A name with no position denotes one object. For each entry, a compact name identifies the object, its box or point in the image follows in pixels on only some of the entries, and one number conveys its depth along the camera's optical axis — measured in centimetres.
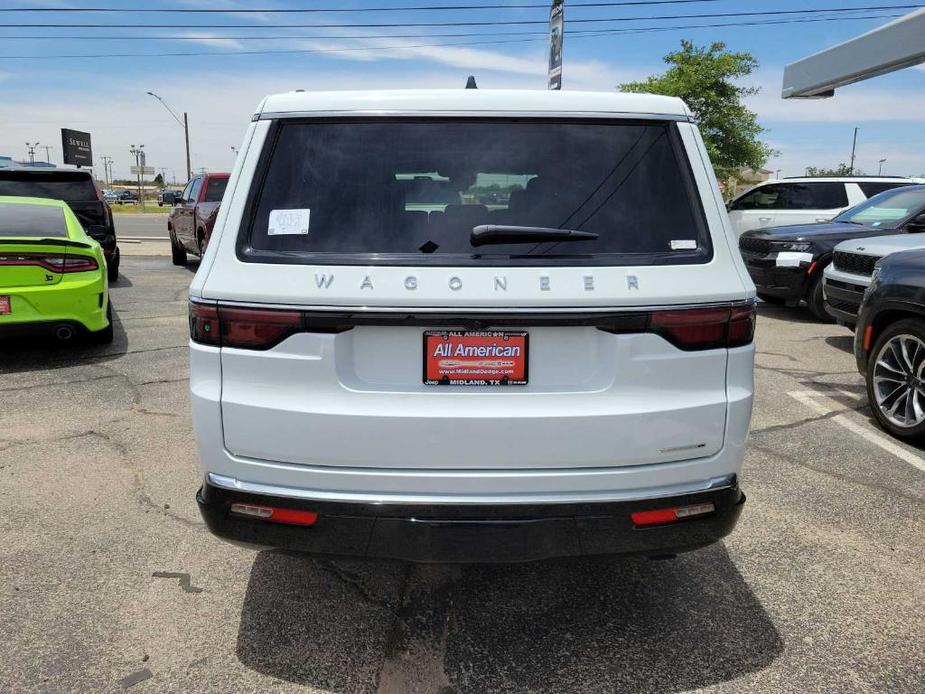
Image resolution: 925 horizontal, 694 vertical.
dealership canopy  1232
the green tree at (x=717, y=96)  3003
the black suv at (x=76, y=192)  1056
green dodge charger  620
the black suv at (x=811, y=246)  906
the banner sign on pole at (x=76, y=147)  5509
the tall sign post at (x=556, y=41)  1306
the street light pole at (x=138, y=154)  7668
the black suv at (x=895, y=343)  481
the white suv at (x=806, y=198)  1254
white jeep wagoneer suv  222
